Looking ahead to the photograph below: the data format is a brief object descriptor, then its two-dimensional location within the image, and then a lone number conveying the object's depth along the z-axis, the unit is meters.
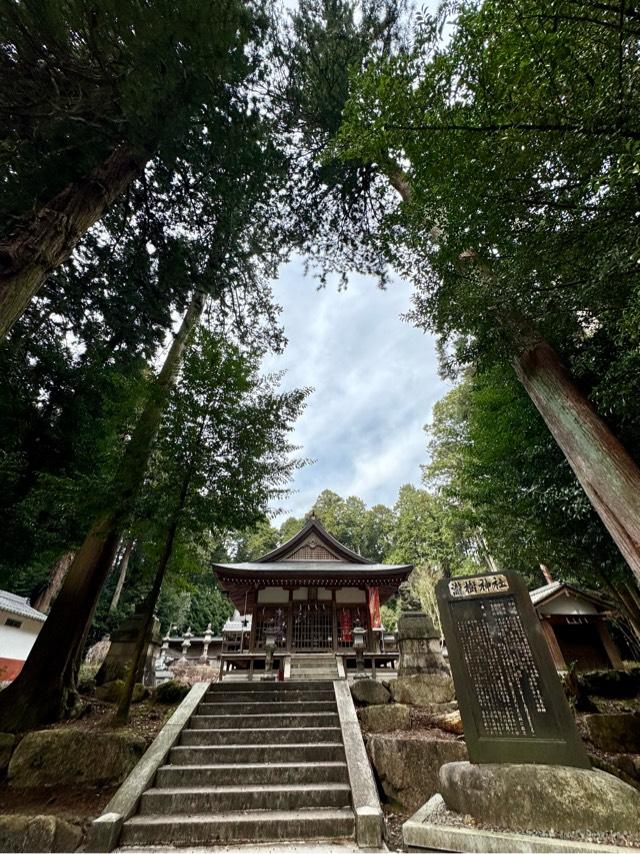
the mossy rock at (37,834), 2.99
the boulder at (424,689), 6.12
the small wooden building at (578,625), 12.41
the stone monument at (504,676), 3.46
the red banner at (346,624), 13.45
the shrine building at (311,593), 12.46
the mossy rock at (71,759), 3.93
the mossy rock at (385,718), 5.36
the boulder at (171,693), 6.12
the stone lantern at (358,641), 9.12
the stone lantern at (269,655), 9.31
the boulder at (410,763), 4.12
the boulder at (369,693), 6.14
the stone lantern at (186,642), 17.26
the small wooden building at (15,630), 14.55
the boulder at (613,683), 6.61
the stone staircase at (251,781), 3.23
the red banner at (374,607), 14.21
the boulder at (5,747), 4.06
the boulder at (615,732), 4.68
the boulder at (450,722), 5.03
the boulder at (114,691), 6.11
